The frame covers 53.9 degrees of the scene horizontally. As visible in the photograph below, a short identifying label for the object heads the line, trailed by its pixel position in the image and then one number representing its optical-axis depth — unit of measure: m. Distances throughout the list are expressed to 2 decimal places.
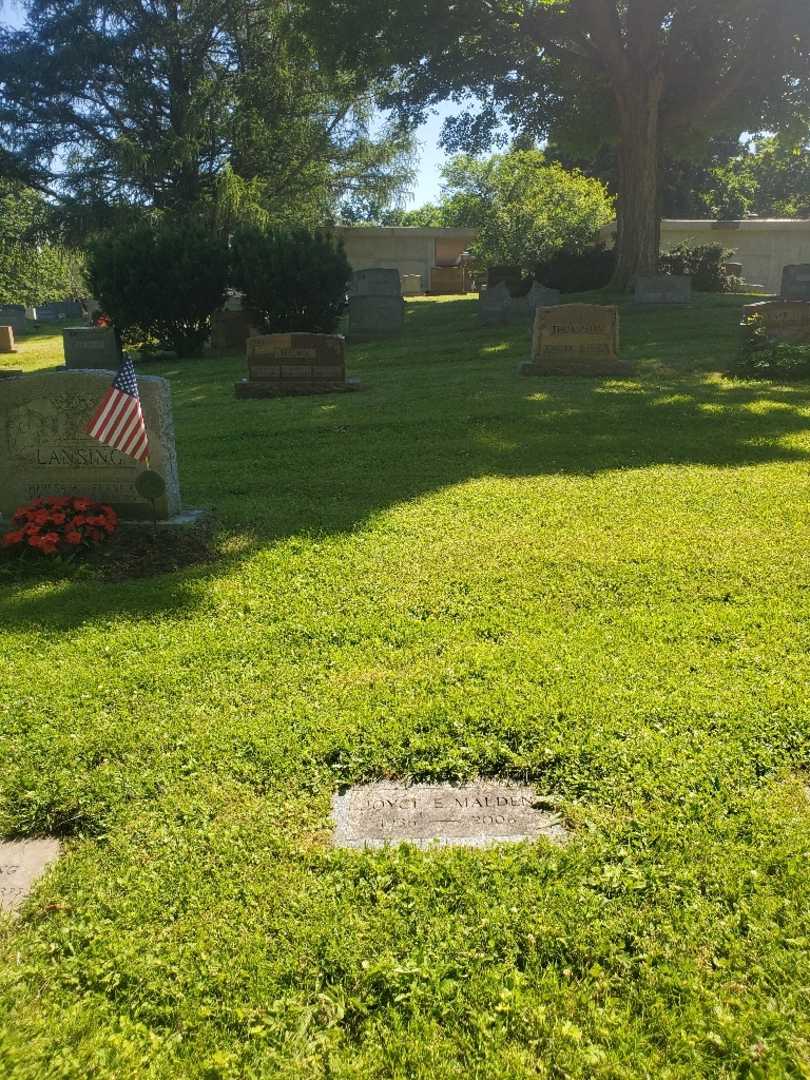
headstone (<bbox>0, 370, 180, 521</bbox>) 5.60
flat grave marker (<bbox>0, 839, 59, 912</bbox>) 2.47
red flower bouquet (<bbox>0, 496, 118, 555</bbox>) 5.18
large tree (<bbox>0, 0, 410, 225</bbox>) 29.58
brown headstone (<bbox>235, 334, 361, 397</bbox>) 11.96
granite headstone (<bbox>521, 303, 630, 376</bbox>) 12.01
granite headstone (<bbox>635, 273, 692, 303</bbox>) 19.88
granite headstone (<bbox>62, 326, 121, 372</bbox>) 17.28
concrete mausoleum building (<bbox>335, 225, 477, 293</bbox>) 36.59
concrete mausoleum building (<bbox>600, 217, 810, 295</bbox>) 34.47
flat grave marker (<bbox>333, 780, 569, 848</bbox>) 2.66
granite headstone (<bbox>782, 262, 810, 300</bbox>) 19.38
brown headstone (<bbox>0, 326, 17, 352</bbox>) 22.30
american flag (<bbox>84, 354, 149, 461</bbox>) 5.21
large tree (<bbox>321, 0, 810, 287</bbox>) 19.23
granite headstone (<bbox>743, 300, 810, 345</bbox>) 13.05
